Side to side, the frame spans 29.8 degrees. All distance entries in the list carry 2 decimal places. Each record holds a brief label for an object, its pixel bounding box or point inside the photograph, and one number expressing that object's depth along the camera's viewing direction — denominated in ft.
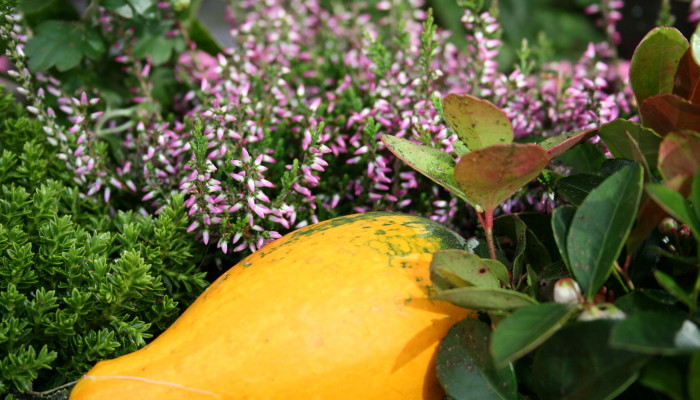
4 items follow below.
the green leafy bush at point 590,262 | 1.04
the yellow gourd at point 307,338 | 1.14
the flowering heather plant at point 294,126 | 1.32
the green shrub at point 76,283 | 1.18
